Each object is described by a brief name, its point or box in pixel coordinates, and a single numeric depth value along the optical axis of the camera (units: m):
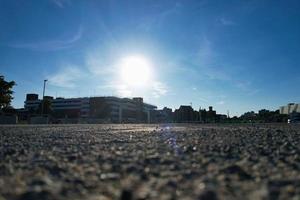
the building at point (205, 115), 106.76
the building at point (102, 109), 106.51
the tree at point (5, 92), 32.97
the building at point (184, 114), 100.87
